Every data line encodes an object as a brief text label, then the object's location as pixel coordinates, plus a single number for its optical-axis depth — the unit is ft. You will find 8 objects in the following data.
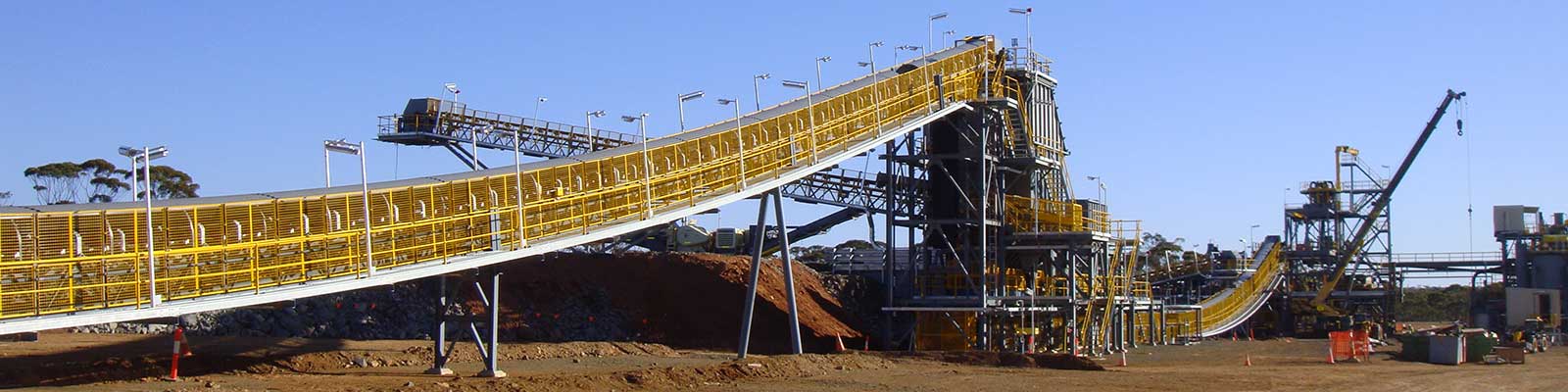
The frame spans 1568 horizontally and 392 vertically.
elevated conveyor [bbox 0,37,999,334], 77.20
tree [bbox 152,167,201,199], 209.26
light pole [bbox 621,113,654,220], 109.15
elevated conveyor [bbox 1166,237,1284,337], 201.59
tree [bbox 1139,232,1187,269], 351.46
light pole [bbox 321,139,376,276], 85.56
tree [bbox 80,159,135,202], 208.74
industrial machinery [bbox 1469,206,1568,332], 216.95
